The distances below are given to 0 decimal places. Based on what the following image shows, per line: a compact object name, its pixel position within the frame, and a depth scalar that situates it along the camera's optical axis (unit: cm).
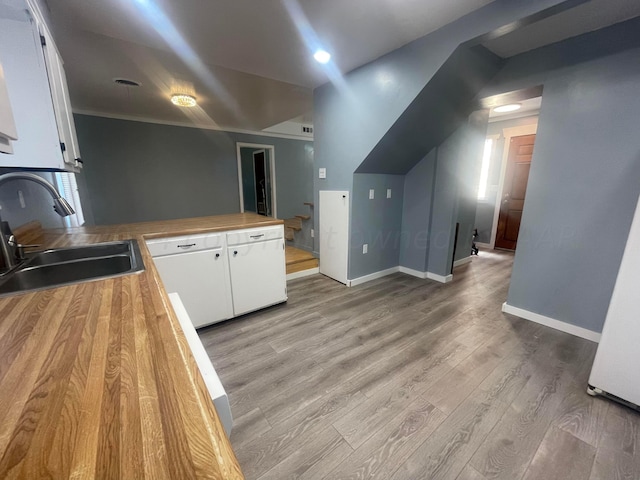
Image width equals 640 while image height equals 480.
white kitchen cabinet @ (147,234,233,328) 190
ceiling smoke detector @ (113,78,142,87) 287
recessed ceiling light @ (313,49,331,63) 223
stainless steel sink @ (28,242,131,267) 135
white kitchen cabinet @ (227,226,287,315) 221
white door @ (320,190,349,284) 298
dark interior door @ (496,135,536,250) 426
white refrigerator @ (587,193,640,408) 133
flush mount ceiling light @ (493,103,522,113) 346
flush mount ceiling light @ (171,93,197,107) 316
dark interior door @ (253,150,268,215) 655
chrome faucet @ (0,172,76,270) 109
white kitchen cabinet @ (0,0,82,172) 117
